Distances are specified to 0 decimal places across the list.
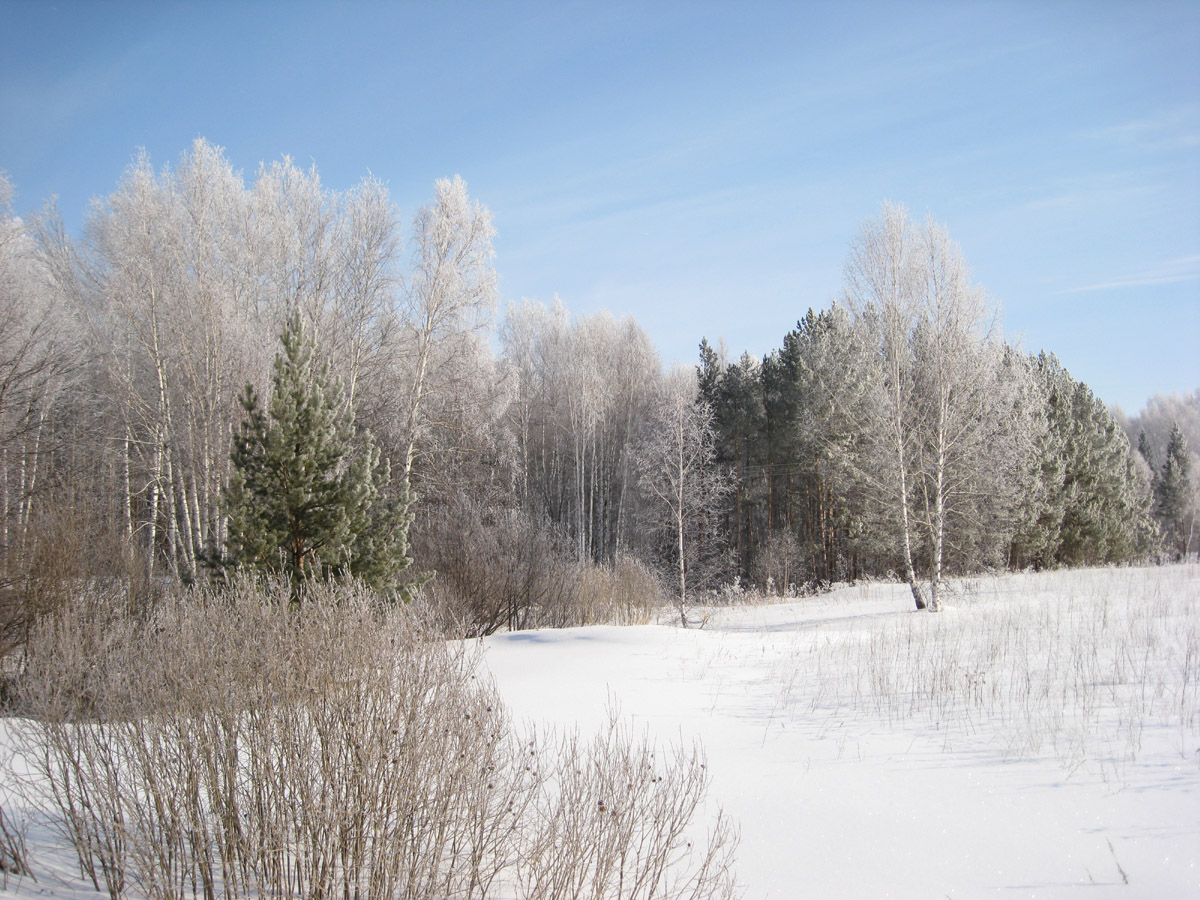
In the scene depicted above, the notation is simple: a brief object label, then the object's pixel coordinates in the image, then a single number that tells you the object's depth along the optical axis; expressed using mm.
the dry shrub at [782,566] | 28719
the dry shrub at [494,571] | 15281
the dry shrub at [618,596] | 17250
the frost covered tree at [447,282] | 21219
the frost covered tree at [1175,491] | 41500
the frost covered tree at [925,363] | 18688
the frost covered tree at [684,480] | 26938
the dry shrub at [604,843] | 3625
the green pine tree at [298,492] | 10656
